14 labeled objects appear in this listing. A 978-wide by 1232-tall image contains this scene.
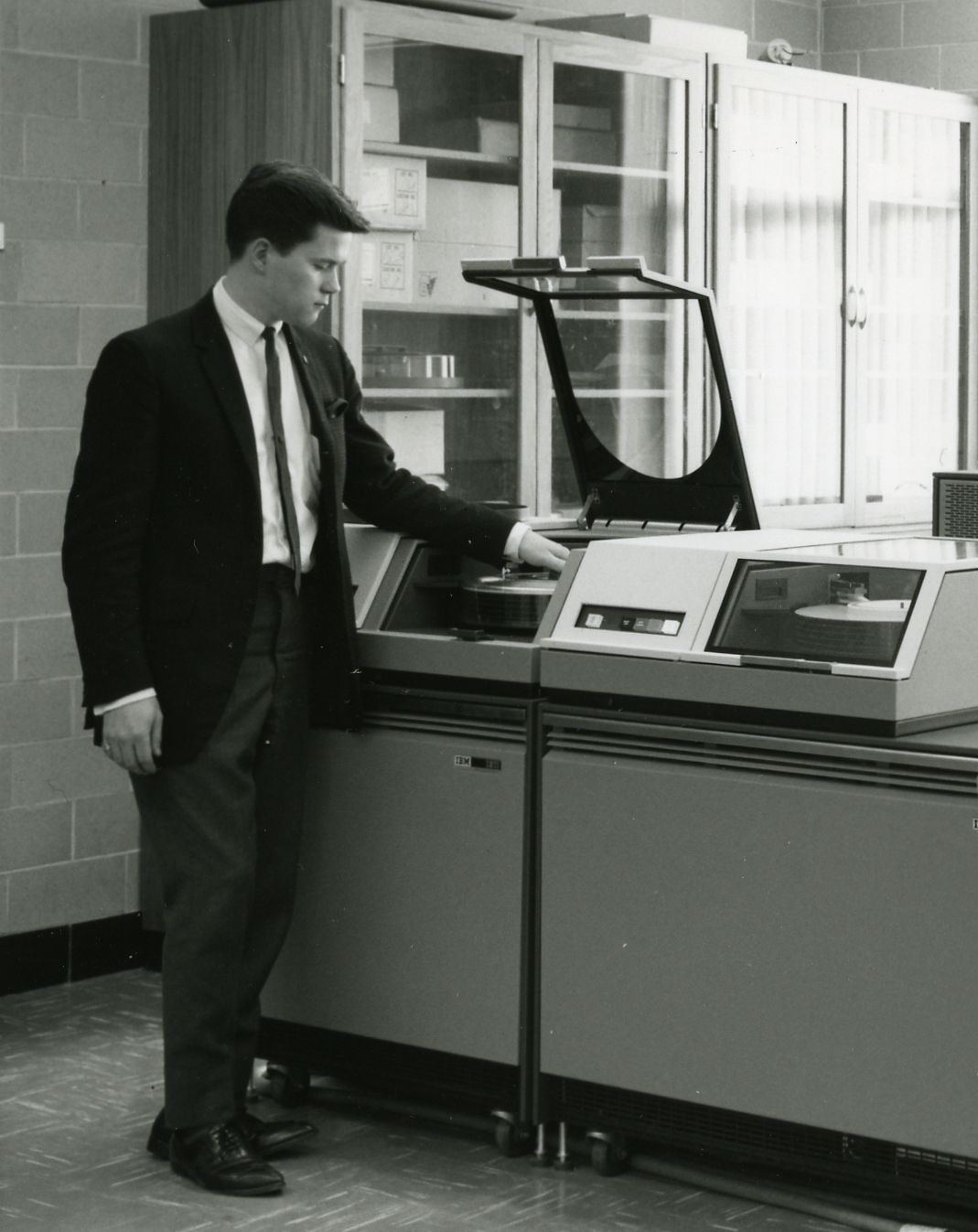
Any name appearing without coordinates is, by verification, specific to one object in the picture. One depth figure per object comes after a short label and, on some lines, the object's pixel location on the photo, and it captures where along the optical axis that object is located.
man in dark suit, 5.20
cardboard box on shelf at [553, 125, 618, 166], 7.96
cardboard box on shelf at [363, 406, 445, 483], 7.44
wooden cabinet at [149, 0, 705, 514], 6.94
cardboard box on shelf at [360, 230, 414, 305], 7.20
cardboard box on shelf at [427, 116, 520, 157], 7.56
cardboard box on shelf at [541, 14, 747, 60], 8.19
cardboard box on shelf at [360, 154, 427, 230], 7.17
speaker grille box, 5.87
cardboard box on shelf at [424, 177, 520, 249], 7.56
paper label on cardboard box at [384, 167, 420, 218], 7.31
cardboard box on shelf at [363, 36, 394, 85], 7.01
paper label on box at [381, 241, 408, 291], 7.28
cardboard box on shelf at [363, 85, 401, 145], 7.13
